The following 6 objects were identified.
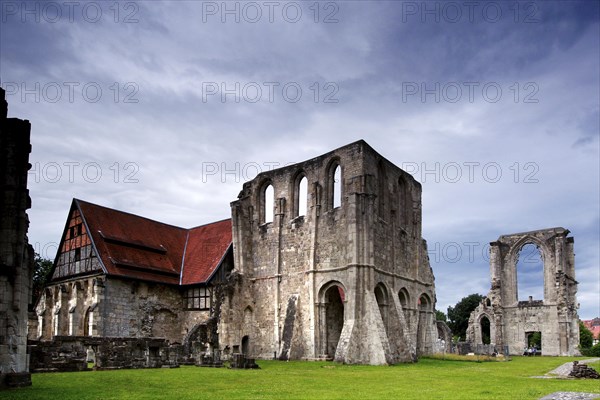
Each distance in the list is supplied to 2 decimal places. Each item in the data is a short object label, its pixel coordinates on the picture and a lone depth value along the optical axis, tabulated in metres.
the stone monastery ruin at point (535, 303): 50.53
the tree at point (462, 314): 83.00
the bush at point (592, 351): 47.89
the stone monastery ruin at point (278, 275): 31.91
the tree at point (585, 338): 63.97
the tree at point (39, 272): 49.32
